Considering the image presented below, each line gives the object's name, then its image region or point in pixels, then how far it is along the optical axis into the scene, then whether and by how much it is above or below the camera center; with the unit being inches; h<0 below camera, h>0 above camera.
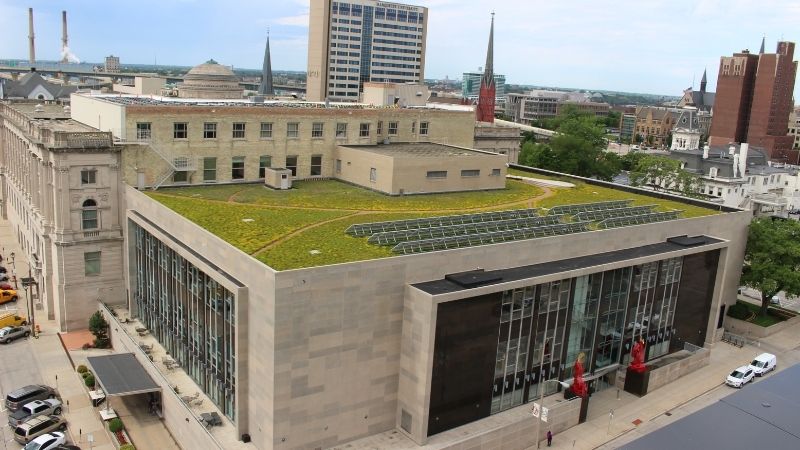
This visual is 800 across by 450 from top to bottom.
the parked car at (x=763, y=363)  2099.7 -767.6
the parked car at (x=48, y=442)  1517.0 -830.5
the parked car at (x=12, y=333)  2126.0 -826.6
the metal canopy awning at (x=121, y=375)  1694.1 -771.2
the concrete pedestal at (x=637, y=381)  1889.8 -756.0
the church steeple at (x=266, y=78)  4862.2 +69.6
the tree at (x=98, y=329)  2124.8 -794.4
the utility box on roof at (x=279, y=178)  2294.5 -303.1
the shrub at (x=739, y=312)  2586.6 -745.3
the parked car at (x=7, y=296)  2504.3 -831.6
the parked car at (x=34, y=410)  1654.8 -837.8
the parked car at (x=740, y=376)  1998.0 -770.3
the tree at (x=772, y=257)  2458.4 -505.9
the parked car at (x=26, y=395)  1711.5 -827.5
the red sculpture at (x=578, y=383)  1708.9 -696.0
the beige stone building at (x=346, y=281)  1403.8 -447.2
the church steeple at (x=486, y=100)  6127.0 +13.3
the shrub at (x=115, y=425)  1617.9 -827.1
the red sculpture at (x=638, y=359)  1878.7 -689.8
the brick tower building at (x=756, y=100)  7086.6 +203.2
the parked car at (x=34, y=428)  1577.3 -834.1
